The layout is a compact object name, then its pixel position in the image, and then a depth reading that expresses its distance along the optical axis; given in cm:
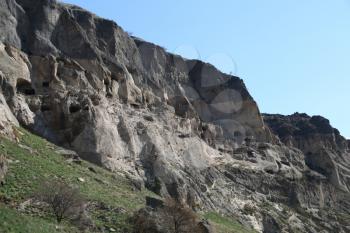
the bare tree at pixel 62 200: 3416
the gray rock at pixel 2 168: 3581
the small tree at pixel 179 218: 3800
